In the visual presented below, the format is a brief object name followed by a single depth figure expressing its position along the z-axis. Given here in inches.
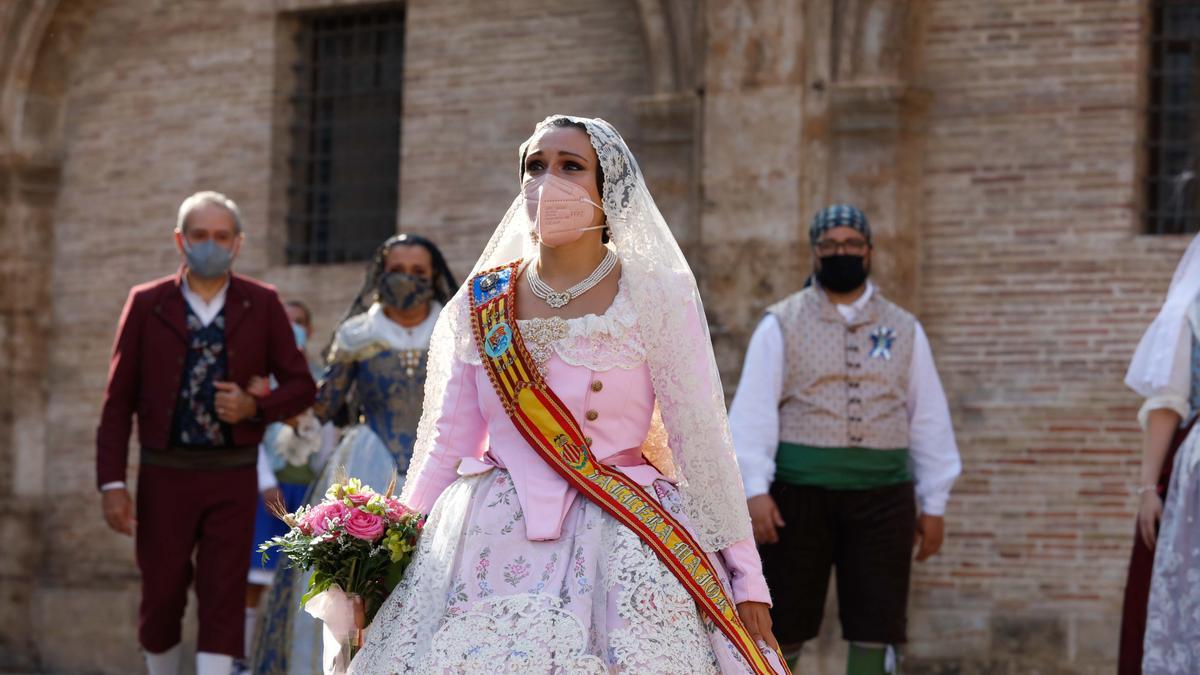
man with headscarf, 299.1
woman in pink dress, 191.5
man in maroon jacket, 305.6
